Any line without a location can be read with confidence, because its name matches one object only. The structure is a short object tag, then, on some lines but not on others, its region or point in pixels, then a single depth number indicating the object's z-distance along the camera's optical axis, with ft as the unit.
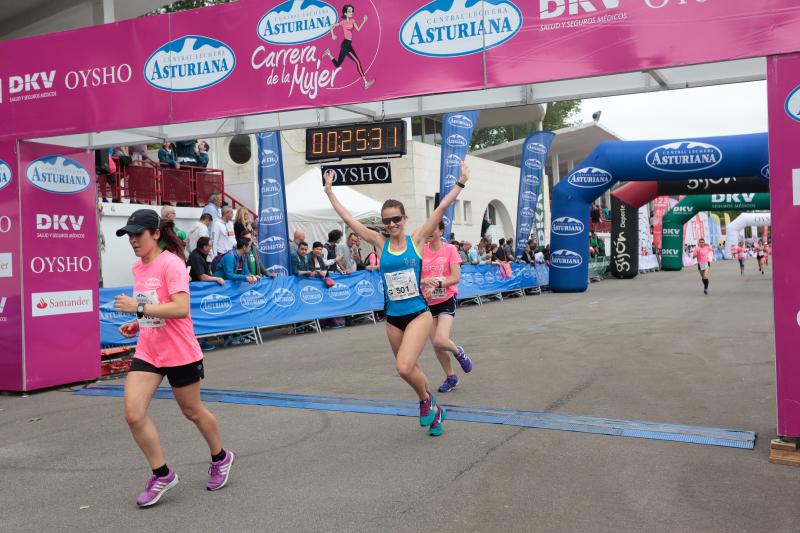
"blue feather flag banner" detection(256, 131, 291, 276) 52.24
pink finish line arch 17.31
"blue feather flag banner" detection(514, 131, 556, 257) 83.41
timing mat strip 18.58
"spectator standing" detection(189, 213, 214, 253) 44.60
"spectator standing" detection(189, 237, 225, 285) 40.04
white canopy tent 67.21
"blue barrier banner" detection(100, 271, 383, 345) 35.12
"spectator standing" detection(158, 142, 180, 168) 59.16
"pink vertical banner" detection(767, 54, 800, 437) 16.74
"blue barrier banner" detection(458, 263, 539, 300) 66.67
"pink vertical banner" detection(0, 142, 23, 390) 27.55
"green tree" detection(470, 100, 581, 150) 215.31
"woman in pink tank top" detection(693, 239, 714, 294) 71.67
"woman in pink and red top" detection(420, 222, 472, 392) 25.03
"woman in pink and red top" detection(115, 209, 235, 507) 14.17
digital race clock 29.37
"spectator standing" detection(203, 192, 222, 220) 50.06
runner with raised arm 18.94
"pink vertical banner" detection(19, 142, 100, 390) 27.78
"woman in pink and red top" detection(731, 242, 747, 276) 112.78
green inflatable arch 120.57
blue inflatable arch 66.90
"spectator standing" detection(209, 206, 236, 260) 46.98
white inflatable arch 185.90
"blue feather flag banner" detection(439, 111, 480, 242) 63.26
